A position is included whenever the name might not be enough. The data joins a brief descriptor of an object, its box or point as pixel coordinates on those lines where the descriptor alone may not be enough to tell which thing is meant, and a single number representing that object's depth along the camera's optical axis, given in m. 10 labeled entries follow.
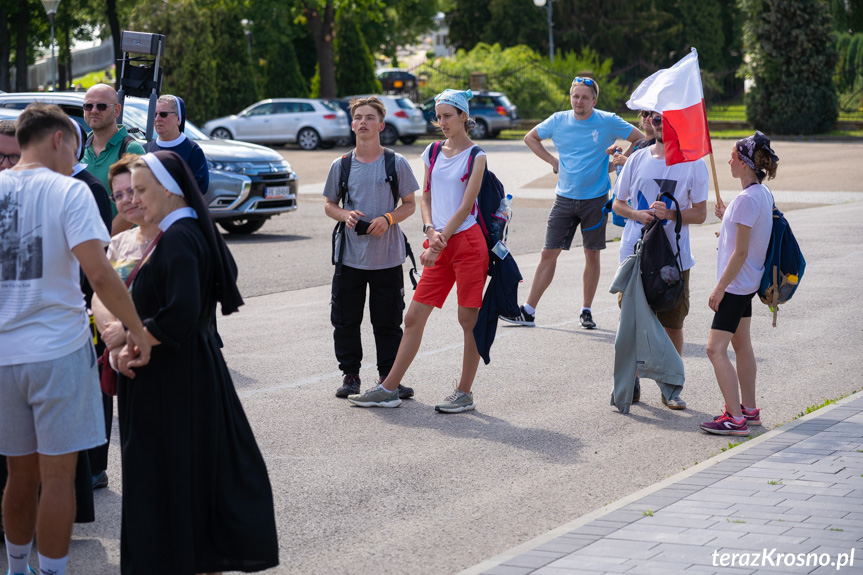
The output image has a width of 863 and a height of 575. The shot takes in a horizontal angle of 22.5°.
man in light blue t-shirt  18.78
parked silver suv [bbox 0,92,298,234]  30.09
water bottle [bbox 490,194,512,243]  13.68
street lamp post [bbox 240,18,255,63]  83.95
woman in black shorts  11.99
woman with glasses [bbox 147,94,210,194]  14.22
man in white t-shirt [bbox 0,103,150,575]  7.58
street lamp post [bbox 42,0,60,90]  60.45
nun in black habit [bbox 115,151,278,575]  7.65
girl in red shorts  13.27
